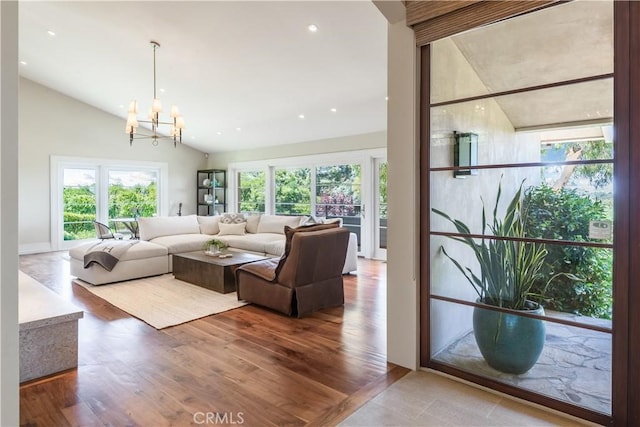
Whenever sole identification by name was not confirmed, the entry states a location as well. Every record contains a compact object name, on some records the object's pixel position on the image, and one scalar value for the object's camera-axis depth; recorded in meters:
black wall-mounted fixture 2.53
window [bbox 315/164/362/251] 7.30
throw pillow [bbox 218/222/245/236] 6.79
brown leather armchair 3.60
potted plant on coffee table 5.22
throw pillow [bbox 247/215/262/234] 7.02
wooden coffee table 4.48
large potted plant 2.23
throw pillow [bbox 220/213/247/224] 6.95
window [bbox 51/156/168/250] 7.94
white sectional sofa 5.04
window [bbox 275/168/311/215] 8.12
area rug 3.64
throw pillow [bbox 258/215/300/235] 6.59
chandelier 4.53
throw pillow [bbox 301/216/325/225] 5.93
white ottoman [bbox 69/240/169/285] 4.86
